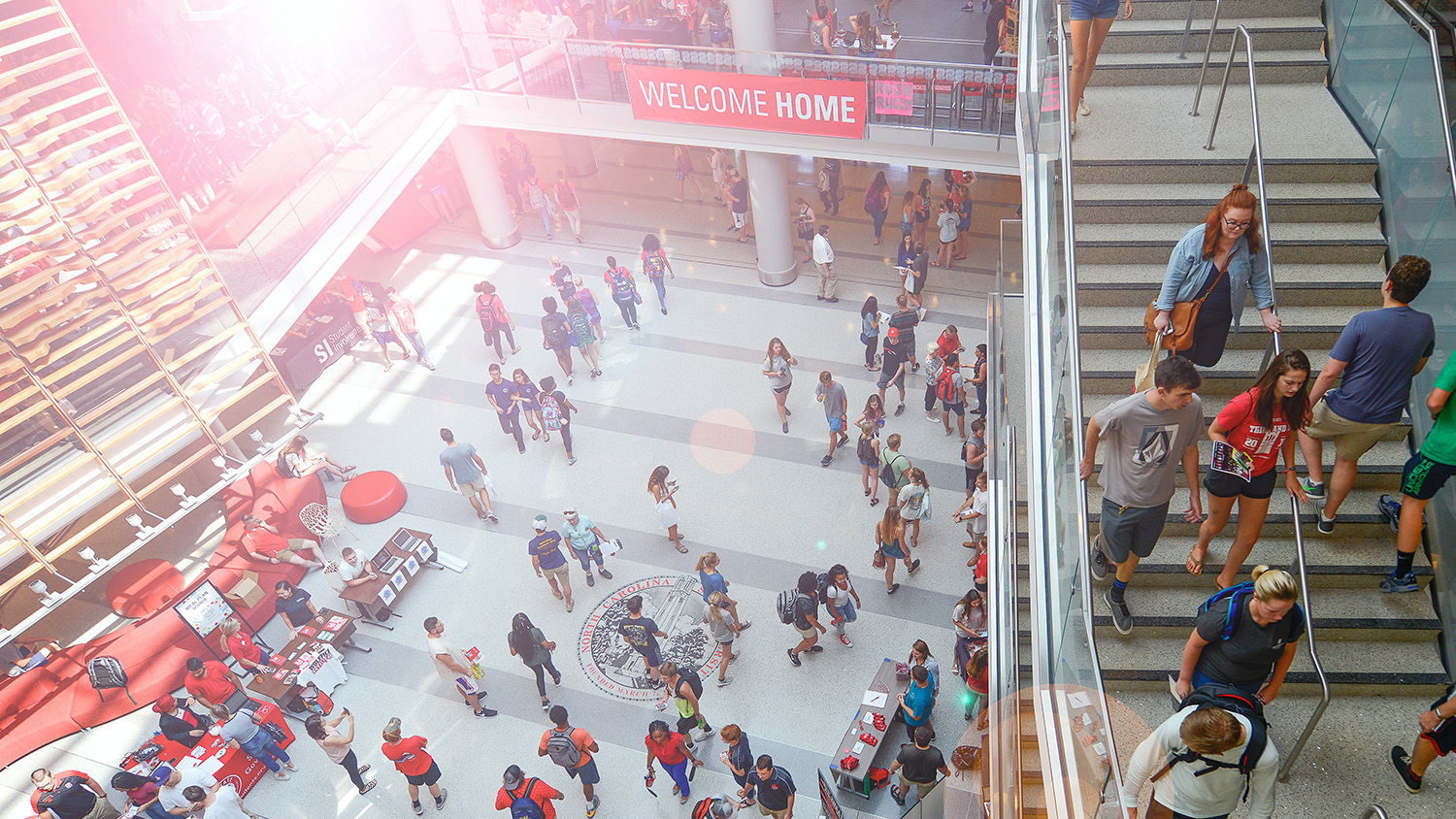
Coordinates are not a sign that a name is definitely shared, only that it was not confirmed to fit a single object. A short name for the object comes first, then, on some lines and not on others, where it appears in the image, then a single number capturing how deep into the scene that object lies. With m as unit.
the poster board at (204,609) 8.62
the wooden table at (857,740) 7.10
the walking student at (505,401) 10.63
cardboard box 9.33
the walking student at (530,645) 7.71
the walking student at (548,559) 8.58
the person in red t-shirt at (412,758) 6.88
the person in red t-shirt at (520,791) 6.51
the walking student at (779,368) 10.39
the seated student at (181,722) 7.69
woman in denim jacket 4.19
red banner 11.59
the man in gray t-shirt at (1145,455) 3.87
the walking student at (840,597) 7.86
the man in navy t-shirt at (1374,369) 3.91
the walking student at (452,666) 7.90
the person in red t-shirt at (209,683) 8.06
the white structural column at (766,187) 11.57
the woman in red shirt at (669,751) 6.64
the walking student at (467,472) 9.77
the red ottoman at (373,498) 10.58
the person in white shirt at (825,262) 12.76
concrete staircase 4.38
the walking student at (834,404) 9.85
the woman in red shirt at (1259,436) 3.79
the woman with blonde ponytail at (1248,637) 3.29
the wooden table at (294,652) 8.34
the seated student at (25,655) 8.84
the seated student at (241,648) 8.51
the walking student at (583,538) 8.87
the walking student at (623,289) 12.63
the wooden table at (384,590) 9.17
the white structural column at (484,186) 14.92
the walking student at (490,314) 12.30
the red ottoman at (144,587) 9.52
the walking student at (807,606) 7.85
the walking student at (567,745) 6.79
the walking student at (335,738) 7.14
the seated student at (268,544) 9.82
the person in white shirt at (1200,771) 3.06
